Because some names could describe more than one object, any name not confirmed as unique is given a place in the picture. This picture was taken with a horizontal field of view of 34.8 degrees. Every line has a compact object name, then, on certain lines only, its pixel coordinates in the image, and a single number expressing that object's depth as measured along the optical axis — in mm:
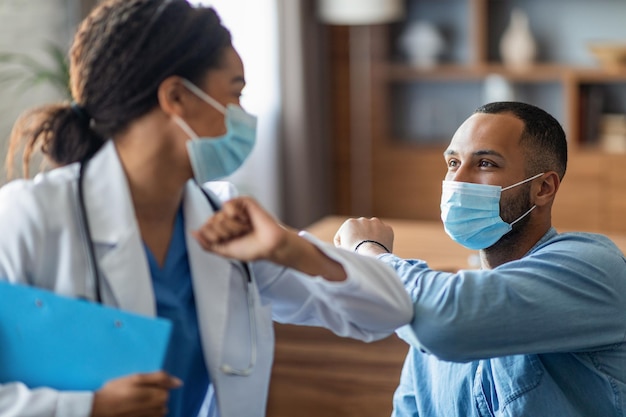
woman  1280
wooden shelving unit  5098
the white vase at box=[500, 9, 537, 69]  5176
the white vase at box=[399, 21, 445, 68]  5344
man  1503
